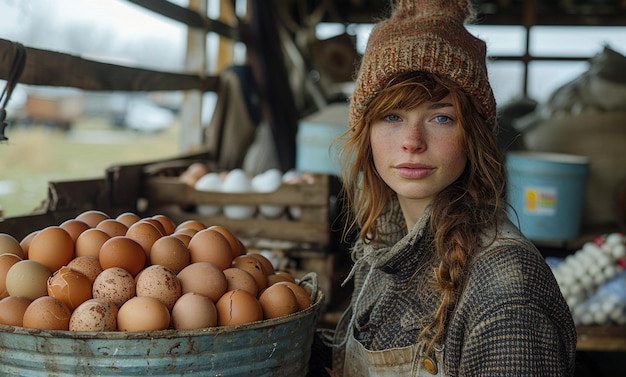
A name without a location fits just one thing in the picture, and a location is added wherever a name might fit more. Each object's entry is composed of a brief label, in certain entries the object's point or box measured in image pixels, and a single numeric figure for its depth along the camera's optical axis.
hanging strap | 1.75
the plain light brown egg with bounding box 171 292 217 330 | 1.22
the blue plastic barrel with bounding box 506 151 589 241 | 3.69
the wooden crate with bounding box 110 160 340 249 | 2.84
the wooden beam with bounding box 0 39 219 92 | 2.05
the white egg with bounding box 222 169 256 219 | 2.94
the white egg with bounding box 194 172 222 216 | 2.98
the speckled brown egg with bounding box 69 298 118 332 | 1.14
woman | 1.31
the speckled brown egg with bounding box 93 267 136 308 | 1.25
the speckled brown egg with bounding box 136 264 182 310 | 1.25
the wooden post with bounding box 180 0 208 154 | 3.98
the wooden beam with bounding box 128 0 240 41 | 3.13
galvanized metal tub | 1.10
